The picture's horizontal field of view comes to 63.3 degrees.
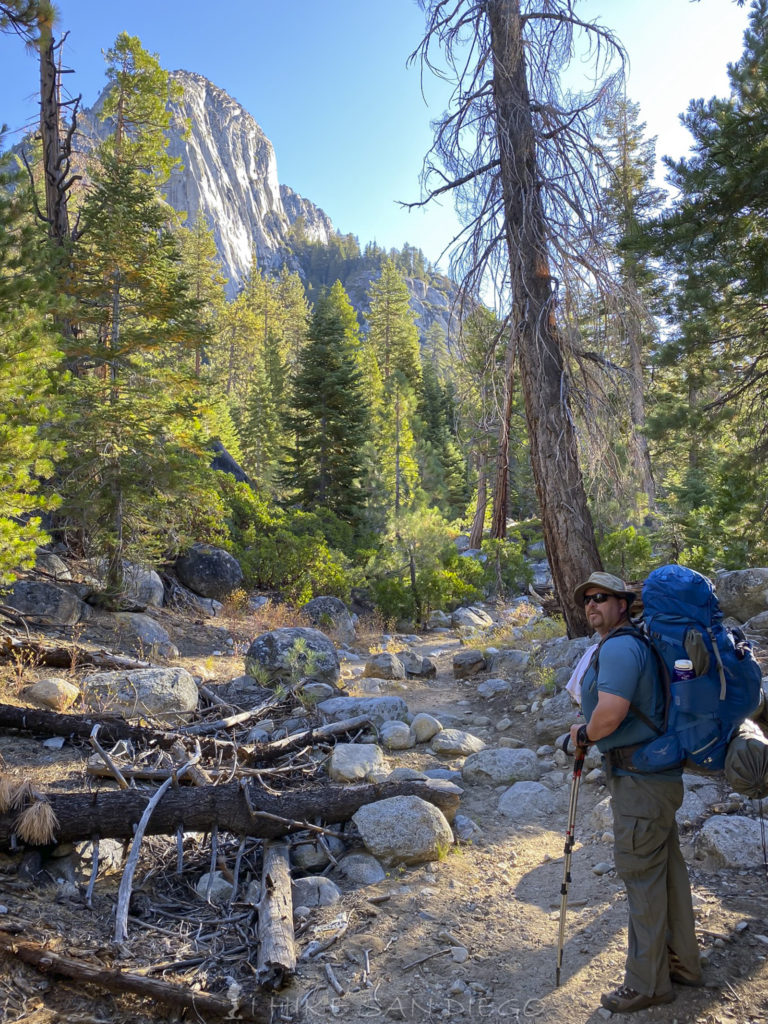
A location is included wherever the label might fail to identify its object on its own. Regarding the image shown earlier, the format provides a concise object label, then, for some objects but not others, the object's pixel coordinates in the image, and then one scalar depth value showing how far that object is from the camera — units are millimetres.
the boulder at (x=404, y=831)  4223
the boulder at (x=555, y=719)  6216
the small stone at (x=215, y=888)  3787
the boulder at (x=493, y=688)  8078
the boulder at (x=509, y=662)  8594
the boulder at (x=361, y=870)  4074
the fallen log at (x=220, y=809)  3979
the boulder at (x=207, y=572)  13438
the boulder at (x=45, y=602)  8984
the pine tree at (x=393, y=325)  40406
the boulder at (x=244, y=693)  7312
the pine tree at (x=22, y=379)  6074
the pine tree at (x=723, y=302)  5934
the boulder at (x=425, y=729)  6586
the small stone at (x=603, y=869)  3971
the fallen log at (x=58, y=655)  7453
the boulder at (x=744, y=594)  7699
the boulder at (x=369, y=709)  6867
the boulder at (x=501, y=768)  5629
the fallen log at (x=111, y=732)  5602
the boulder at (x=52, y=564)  9906
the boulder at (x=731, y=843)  3738
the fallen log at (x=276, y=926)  2992
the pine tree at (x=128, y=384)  9977
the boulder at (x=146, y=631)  9438
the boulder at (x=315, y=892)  3793
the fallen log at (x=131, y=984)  2754
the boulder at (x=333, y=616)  12977
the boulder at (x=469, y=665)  9312
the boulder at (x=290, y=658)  7879
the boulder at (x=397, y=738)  6406
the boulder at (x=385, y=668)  9281
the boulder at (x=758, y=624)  7160
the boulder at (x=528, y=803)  5016
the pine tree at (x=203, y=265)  38606
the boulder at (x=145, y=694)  6457
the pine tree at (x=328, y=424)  21891
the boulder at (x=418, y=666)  9680
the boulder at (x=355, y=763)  5394
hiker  2662
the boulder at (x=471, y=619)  14148
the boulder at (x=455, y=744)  6234
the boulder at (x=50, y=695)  6336
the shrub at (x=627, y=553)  12188
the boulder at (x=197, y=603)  12461
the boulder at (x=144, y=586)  10984
